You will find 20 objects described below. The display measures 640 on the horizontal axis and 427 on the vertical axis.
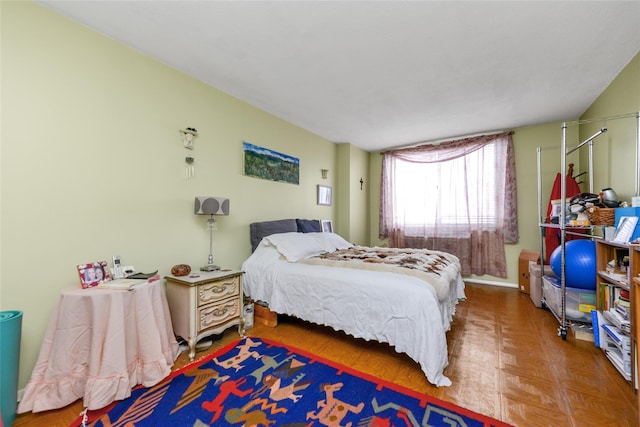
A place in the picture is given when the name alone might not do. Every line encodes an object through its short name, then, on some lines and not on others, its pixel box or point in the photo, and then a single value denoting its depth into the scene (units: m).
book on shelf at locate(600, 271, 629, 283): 1.85
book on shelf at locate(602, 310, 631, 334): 1.76
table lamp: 2.43
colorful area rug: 1.42
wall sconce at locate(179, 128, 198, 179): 2.49
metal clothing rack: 2.34
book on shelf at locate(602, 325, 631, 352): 1.72
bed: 1.79
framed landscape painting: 3.17
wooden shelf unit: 1.54
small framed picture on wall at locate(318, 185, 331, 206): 4.45
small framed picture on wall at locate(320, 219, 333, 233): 4.27
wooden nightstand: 2.06
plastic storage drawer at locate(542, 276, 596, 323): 2.39
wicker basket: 2.14
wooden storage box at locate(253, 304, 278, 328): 2.66
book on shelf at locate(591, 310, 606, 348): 2.04
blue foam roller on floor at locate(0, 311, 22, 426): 1.34
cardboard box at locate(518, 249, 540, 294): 3.72
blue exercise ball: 2.33
